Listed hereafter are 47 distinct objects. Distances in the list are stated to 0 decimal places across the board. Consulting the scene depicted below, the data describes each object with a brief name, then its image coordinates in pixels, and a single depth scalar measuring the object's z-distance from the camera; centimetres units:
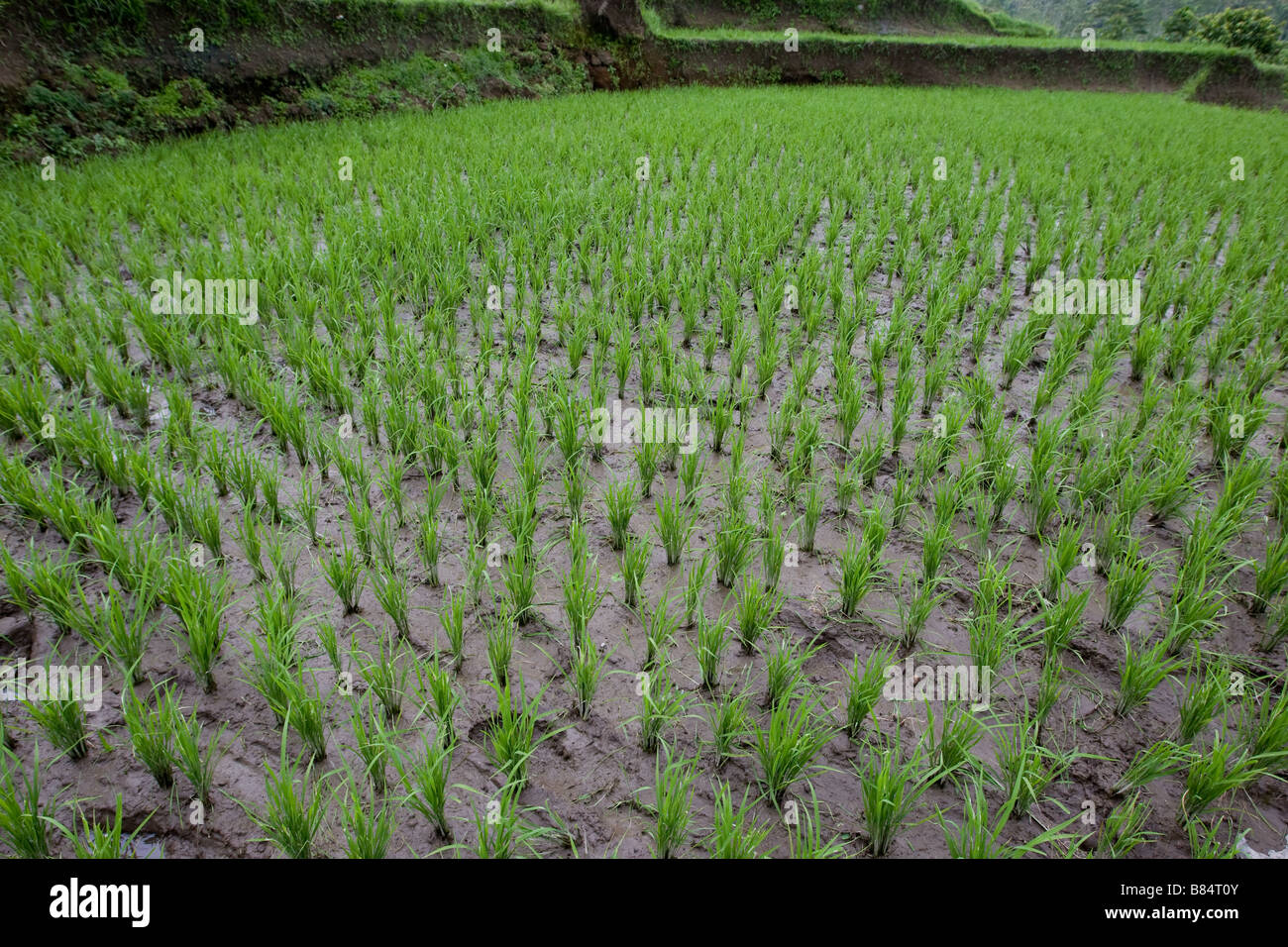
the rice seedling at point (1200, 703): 158
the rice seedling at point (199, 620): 170
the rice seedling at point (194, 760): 144
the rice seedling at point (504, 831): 135
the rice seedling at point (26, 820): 129
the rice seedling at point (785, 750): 150
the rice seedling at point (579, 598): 187
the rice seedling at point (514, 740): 150
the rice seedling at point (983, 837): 133
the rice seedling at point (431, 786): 141
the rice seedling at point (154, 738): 147
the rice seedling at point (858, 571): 197
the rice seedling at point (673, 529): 216
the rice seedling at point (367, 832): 131
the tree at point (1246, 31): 1955
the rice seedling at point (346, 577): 192
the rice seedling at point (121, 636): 168
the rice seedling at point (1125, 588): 190
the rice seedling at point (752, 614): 187
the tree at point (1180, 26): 2339
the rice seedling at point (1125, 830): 140
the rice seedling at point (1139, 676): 166
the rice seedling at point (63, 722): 150
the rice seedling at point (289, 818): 132
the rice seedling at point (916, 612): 190
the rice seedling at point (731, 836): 133
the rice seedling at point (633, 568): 203
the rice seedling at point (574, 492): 233
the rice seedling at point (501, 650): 177
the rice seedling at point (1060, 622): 180
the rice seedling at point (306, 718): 155
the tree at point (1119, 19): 2664
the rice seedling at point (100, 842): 125
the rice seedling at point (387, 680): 165
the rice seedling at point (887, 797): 140
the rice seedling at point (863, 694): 166
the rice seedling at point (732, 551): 208
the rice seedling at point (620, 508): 222
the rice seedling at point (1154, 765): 149
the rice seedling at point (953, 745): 152
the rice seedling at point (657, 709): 161
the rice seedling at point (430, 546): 205
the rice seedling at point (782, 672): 171
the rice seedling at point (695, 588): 193
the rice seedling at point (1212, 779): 143
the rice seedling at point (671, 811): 139
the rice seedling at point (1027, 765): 147
